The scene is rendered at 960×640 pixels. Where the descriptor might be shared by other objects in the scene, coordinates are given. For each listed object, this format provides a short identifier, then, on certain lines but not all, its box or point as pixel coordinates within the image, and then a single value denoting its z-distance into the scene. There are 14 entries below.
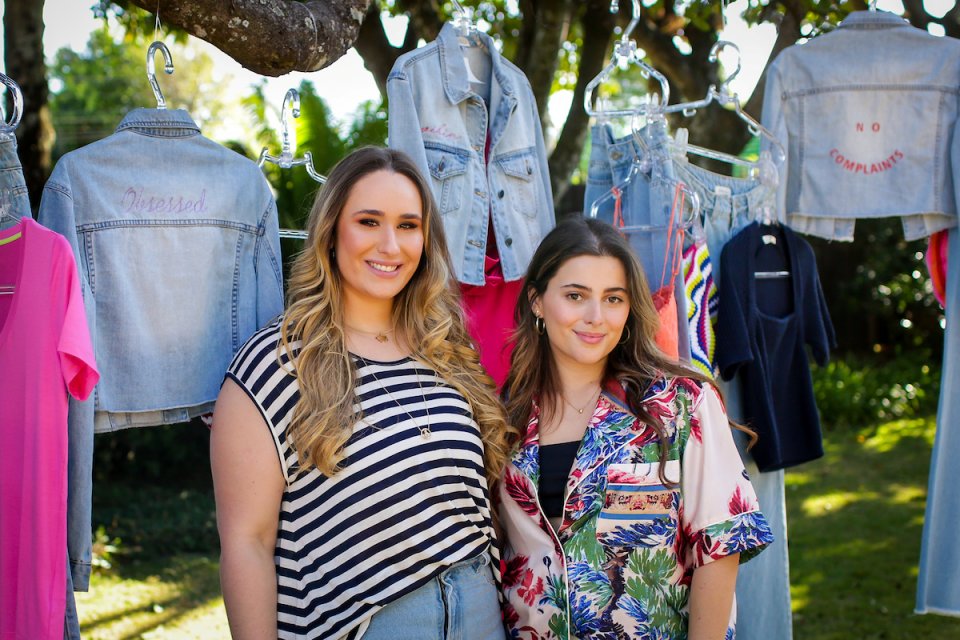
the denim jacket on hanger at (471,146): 2.91
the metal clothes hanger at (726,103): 3.11
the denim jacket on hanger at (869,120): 3.29
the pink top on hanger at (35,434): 2.09
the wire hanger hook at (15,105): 2.23
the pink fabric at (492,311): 3.13
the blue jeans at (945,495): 3.34
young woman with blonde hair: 2.02
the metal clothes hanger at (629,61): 2.98
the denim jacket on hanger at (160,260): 2.39
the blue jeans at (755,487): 3.22
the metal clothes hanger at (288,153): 2.85
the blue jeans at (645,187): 3.06
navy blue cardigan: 3.04
